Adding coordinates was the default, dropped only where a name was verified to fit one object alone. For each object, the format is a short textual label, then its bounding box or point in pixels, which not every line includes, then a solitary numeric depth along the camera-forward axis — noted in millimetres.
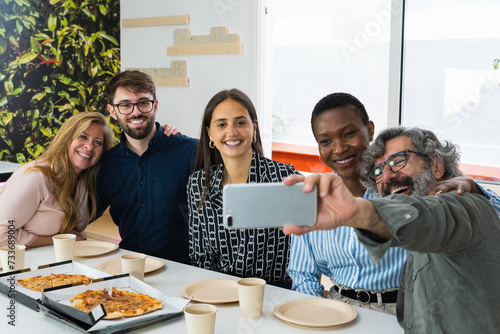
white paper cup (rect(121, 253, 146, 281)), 1817
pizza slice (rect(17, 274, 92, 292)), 1741
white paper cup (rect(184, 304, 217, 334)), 1341
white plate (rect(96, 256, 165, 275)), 2011
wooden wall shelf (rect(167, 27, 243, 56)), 4137
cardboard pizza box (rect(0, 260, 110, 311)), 1657
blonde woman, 2350
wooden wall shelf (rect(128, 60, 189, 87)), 4453
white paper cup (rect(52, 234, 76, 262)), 2051
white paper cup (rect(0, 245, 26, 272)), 1956
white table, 1479
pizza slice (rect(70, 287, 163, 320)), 1513
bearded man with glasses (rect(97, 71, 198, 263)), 2746
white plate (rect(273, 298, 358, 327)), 1510
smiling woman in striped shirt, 1926
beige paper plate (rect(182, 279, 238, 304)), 1690
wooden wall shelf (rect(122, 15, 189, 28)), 4395
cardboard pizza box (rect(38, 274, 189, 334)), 1435
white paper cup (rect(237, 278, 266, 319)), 1520
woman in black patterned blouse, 2387
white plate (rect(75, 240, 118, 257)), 2227
